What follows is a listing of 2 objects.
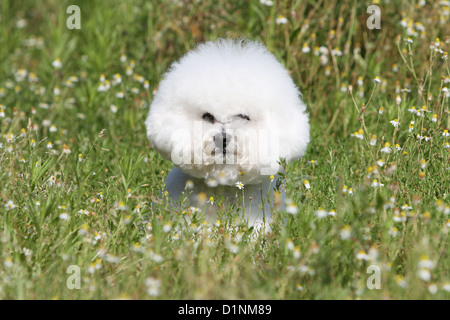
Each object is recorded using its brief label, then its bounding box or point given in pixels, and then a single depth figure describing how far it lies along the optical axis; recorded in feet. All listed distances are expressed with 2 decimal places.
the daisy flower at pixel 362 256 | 17.28
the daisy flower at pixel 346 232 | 17.13
